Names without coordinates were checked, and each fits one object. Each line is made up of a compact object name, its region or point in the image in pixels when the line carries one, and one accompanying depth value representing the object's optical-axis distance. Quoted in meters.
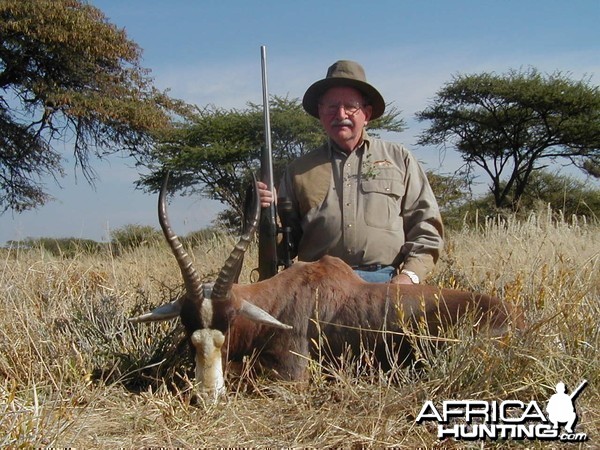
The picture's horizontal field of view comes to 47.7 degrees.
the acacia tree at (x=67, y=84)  13.41
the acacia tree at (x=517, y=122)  19.25
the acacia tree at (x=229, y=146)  16.05
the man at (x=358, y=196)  4.67
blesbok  3.51
